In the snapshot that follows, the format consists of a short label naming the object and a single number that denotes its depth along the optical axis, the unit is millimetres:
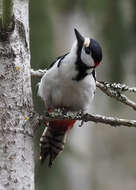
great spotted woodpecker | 5918
